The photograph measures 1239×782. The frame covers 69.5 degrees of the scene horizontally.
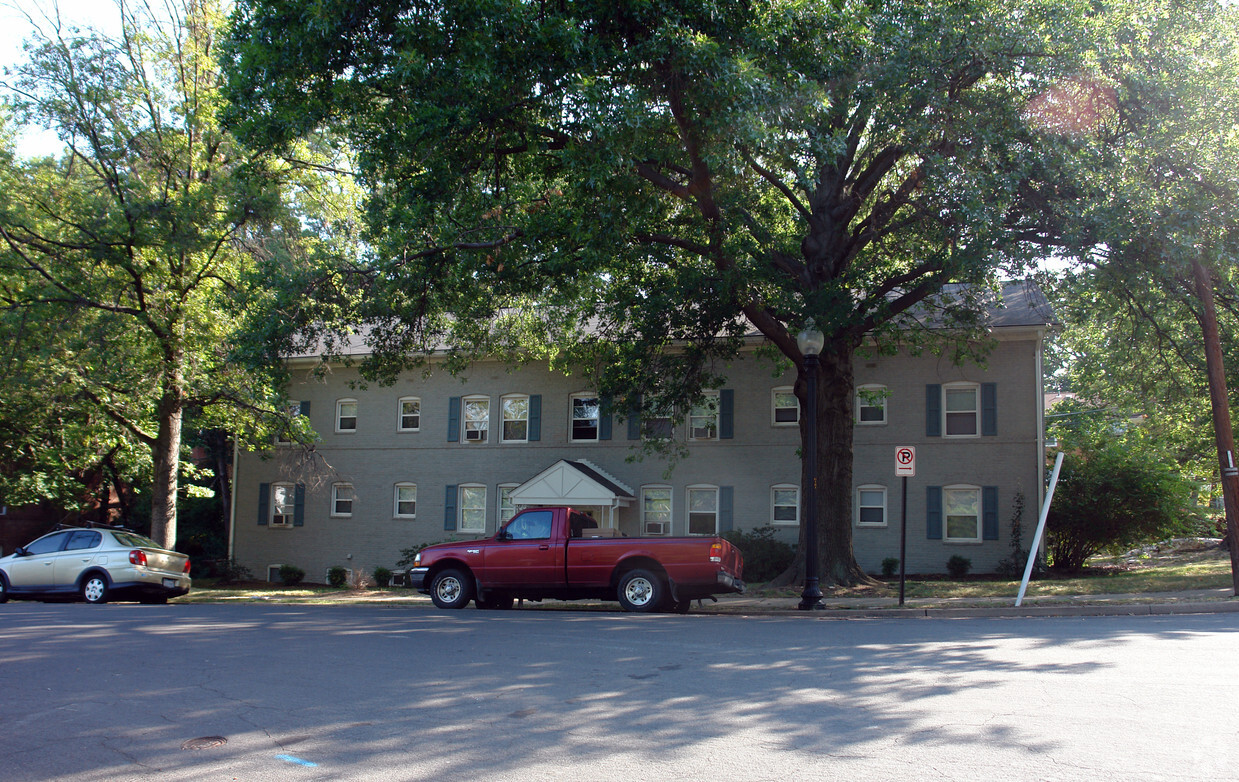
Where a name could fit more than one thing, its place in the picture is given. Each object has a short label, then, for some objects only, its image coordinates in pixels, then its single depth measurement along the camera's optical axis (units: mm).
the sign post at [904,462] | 14164
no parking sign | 14227
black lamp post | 14094
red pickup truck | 13594
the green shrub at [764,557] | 23547
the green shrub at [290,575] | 27859
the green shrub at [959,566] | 23078
